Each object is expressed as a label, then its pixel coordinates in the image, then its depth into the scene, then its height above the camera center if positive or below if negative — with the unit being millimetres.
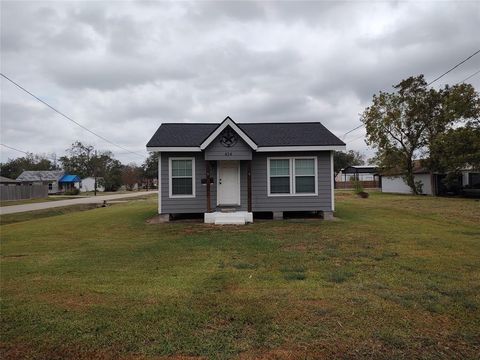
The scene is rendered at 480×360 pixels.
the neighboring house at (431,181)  34625 +136
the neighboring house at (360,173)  60969 +1823
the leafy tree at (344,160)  71312 +4826
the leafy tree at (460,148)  27719 +2581
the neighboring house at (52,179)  70062 +1711
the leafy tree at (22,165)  85750 +5422
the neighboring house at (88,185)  81562 +551
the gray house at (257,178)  14625 +278
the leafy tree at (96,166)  78812 +4784
